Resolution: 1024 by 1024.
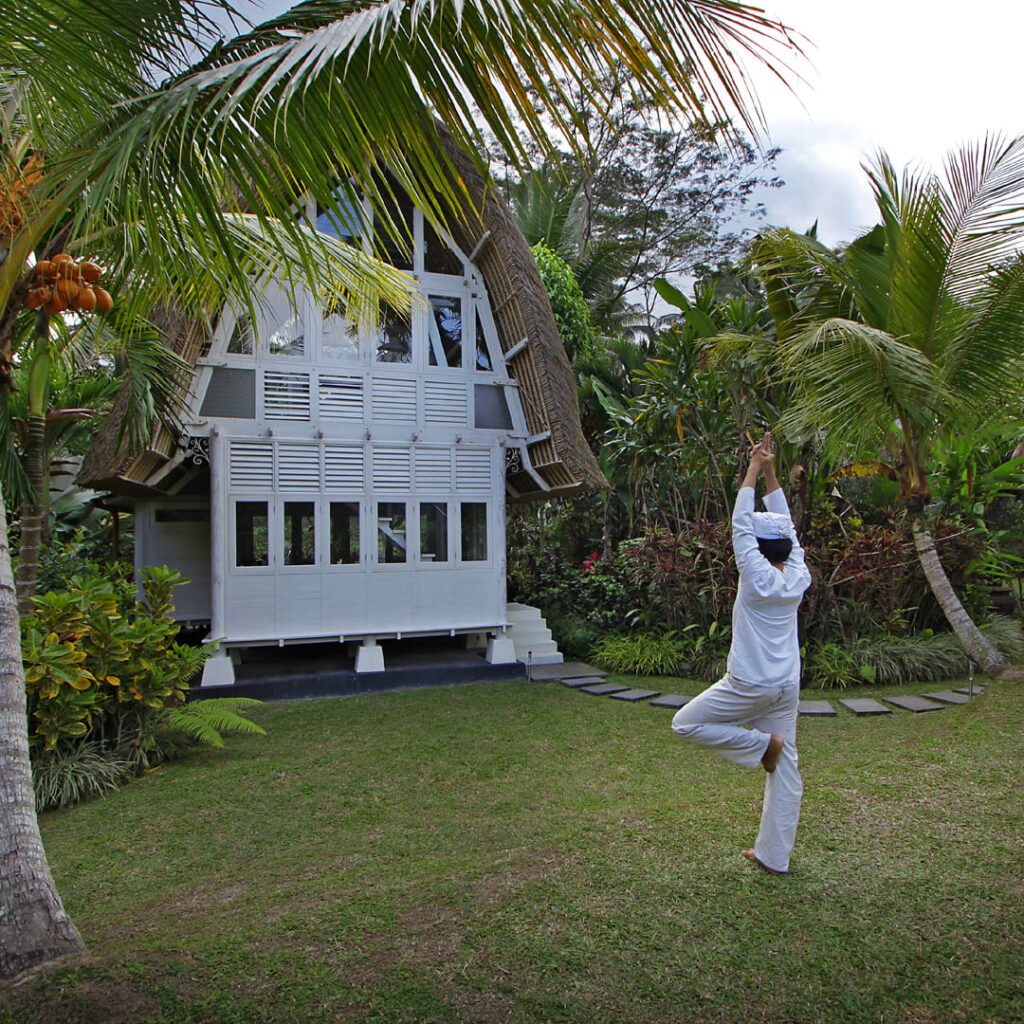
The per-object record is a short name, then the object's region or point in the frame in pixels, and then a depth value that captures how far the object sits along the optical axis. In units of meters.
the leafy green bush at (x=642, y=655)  9.41
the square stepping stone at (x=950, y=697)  7.31
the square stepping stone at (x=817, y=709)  7.16
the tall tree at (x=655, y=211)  19.94
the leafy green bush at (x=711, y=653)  9.02
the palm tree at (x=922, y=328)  6.60
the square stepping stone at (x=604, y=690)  8.46
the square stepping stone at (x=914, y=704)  7.19
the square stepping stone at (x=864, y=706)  7.16
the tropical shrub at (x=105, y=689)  5.38
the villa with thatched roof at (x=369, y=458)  8.59
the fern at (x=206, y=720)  6.09
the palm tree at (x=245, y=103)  2.04
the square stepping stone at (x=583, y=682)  8.92
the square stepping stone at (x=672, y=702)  7.75
